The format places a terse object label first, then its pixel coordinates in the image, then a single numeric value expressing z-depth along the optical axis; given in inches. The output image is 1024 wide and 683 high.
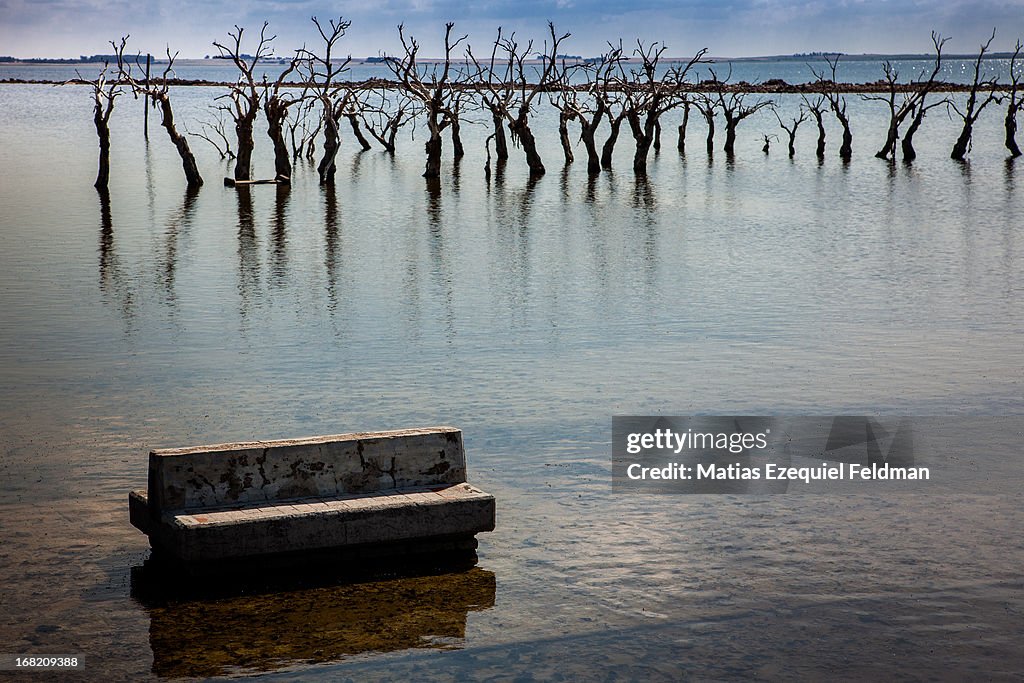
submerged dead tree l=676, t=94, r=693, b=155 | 2137.1
